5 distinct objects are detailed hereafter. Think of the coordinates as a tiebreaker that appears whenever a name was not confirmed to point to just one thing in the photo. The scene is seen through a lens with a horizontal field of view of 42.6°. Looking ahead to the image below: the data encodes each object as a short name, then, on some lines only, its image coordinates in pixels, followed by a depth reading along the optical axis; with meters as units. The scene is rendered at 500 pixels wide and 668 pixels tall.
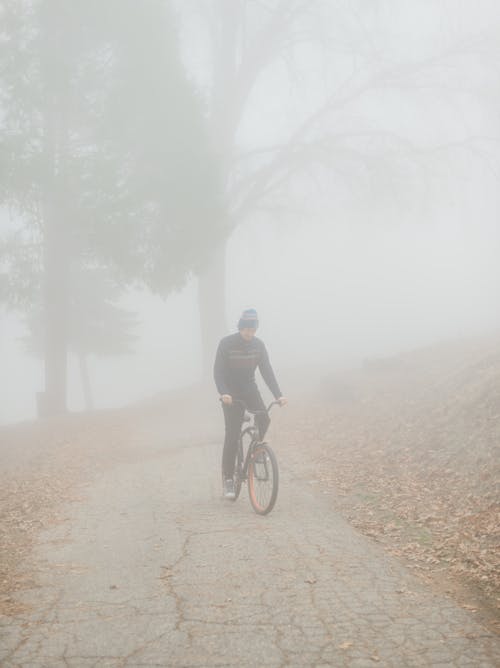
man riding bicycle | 7.33
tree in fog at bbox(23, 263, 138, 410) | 24.79
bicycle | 6.75
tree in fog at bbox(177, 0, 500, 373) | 20.16
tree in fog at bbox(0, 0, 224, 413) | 15.31
